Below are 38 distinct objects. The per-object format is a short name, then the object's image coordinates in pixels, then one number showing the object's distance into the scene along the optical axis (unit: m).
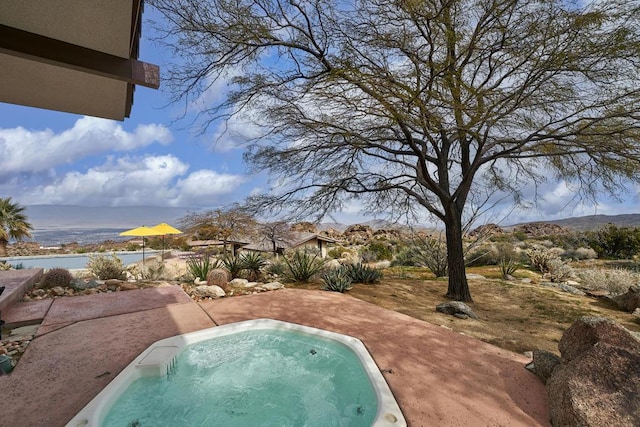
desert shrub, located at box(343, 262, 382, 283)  9.48
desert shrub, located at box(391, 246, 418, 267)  16.74
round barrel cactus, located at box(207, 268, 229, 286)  8.03
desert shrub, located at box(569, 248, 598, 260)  16.42
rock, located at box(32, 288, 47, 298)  6.95
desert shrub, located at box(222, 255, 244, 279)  9.49
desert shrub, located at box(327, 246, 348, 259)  23.88
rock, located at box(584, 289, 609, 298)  8.72
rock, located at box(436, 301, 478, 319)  6.33
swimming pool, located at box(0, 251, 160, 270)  18.05
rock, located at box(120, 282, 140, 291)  7.79
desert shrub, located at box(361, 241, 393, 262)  22.08
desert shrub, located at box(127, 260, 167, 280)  10.62
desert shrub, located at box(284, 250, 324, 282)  9.56
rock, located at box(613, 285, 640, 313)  7.21
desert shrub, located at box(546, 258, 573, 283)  11.45
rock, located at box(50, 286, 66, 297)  7.07
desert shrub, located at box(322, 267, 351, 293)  8.06
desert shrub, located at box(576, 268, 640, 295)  8.70
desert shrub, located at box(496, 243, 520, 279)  14.82
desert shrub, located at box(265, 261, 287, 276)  10.43
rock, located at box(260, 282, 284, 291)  8.09
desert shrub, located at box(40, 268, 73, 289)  7.54
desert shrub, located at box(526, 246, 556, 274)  13.17
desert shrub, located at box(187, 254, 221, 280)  9.08
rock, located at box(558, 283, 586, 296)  9.23
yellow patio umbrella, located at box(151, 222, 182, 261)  14.73
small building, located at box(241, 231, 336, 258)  21.36
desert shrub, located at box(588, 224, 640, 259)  16.33
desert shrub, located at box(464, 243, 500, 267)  16.20
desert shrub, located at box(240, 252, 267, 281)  9.54
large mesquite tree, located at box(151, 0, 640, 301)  5.63
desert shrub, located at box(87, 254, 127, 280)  9.30
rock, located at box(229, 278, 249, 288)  8.34
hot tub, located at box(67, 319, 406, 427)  3.23
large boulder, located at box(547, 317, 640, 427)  2.76
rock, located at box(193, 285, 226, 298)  7.30
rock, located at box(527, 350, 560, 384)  3.69
